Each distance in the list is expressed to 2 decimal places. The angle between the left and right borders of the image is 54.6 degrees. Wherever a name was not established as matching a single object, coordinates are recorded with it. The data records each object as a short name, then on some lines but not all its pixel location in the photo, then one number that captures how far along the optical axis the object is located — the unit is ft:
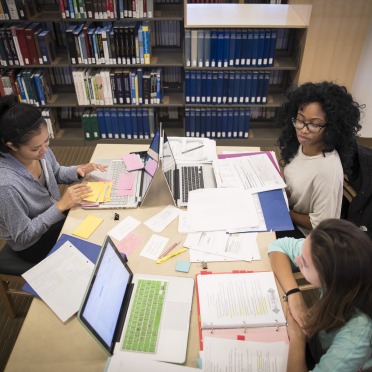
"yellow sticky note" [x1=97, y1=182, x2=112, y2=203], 6.22
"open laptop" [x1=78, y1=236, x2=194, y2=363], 3.82
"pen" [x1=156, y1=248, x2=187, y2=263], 5.15
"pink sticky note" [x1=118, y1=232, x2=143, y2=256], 5.32
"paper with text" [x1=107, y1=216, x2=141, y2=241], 5.59
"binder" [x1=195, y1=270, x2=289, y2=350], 4.26
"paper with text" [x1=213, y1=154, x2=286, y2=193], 6.38
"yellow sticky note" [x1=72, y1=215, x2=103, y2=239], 5.59
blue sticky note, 4.99
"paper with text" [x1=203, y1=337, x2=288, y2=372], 3.93
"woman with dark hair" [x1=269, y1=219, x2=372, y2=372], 3.48
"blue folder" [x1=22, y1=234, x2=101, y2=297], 5.21
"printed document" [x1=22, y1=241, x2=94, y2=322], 4.54
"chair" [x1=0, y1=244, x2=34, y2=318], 6.07
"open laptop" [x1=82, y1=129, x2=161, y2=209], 6.12
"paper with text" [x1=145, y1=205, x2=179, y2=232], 5.74
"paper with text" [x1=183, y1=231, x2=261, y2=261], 5.21
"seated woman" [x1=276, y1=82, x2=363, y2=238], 5.80
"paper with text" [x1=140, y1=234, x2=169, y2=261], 5.24
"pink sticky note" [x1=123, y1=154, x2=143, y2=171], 6.95
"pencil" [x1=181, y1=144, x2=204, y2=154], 7.41
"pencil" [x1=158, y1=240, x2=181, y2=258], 5.25
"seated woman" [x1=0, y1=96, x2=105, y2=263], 5.46
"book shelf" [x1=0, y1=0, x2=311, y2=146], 9.83
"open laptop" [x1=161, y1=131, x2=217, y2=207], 6.28
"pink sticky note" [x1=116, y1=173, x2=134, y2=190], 6.50
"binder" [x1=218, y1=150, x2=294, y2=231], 5.66
